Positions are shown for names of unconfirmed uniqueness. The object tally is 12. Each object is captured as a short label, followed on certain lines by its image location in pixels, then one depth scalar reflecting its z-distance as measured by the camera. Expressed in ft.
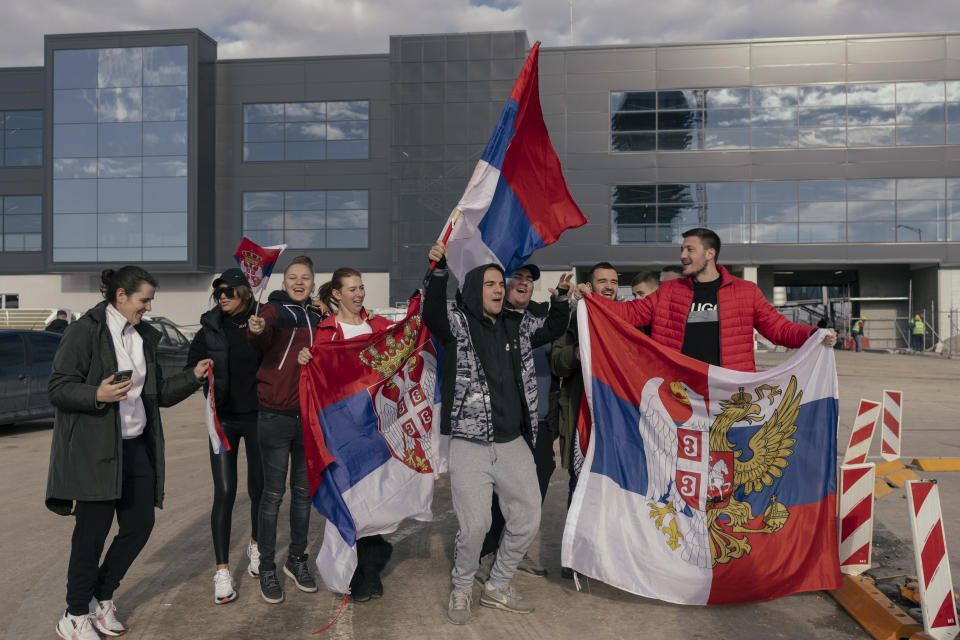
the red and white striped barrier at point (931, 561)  13.50
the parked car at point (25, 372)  39.22
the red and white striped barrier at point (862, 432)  23.97
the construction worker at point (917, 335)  119.75
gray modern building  123.44
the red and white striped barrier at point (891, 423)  26.25
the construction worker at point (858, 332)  119.44
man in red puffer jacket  16.78
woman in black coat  13.48
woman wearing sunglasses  16.37
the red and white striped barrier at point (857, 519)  17.02
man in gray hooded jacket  14.94
